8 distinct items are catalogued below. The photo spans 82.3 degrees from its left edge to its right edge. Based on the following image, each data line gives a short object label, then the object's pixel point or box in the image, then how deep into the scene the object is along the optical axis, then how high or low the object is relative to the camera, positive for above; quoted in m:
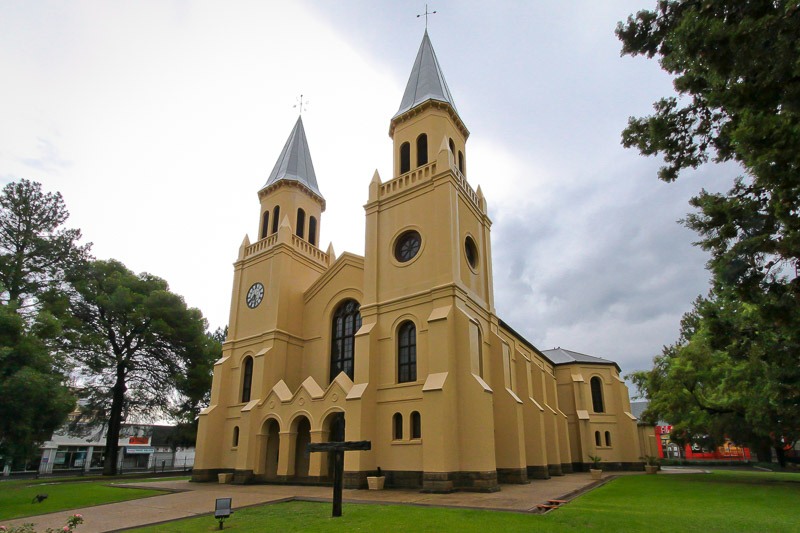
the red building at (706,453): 57.47 -3.81
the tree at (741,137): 6.27 +4.47
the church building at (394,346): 18.67 +3.64
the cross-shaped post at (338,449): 12.29 -0.70
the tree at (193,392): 33.06 +2.11
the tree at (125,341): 30.08 +5.35
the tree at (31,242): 24.94 +9.92
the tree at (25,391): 15.56 +1.04
